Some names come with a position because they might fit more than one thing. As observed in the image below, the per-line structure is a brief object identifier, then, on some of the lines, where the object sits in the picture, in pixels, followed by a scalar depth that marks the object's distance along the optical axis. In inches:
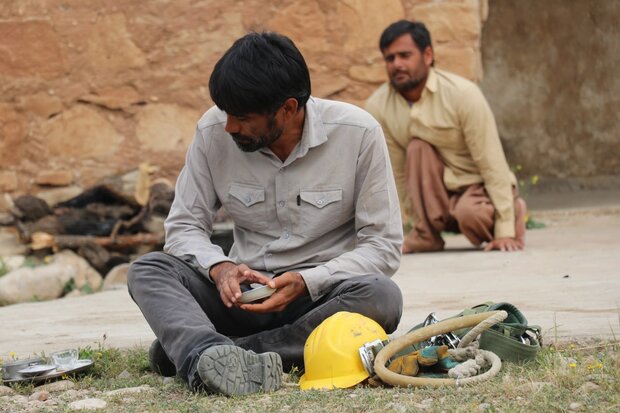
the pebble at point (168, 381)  145.9
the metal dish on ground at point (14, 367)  149.0
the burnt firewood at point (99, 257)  311.3
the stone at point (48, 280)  284.0
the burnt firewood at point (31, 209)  328.2
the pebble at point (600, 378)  126.9
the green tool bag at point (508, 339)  140.2
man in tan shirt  288.2
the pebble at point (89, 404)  131.4
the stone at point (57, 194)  336.4
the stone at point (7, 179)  339.9
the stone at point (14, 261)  306.3
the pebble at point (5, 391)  145.0
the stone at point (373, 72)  338.3
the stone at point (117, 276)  301.3
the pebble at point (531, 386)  124.3
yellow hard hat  138.2
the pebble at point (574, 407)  117.3
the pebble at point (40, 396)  140.2
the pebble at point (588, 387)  124.2
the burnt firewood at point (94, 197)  330.6
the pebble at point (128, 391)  139.7
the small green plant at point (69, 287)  293.7
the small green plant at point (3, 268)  299.3
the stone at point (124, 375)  153.3
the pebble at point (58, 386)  146.5
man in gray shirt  144.3
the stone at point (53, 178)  338.3
